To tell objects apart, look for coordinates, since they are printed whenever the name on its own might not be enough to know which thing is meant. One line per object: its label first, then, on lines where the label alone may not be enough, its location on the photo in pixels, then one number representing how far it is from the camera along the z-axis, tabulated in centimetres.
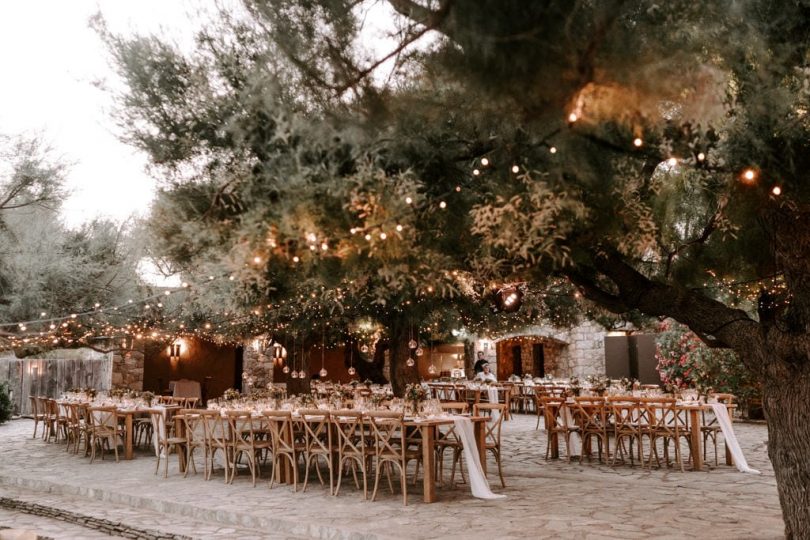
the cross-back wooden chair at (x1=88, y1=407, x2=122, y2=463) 973
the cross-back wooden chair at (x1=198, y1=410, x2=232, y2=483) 796
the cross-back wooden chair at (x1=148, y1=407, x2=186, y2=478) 850
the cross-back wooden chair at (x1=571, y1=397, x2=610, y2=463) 891
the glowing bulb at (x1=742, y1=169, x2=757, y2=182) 331
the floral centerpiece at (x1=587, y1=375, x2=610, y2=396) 1037
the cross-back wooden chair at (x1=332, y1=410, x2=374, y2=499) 689
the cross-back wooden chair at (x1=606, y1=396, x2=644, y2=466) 865
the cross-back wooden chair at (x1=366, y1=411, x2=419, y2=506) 666
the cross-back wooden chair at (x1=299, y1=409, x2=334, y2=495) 721
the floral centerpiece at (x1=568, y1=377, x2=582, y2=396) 956
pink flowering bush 1352
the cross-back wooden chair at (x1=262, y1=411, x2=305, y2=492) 751
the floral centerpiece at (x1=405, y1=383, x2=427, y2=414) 719
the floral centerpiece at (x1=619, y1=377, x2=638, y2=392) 1150
